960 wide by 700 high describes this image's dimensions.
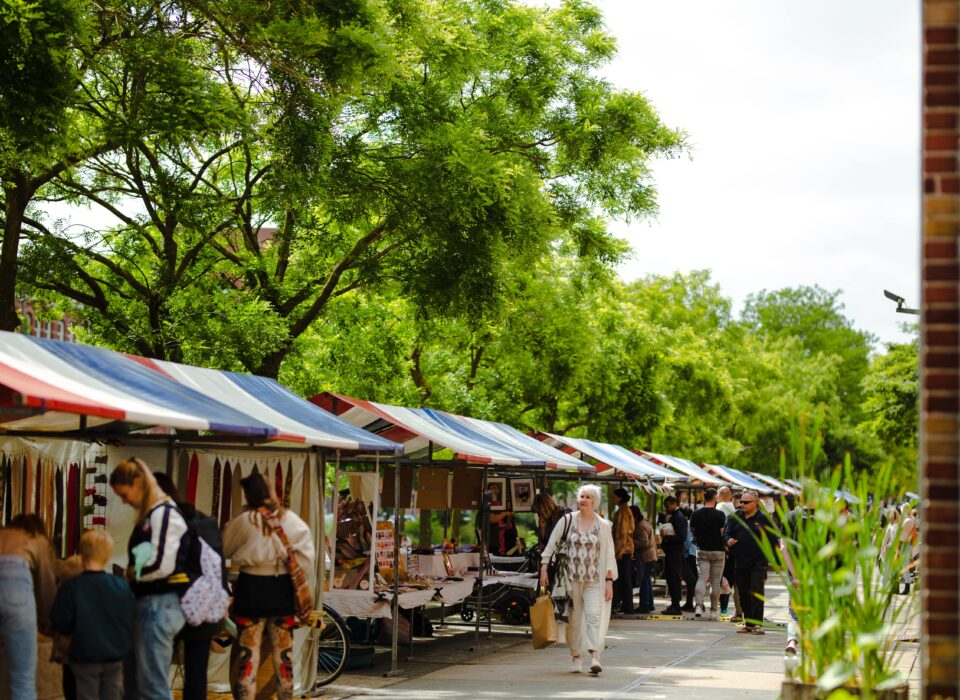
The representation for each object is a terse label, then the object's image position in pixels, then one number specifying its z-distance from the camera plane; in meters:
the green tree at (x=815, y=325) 92.31
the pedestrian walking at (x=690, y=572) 23.19
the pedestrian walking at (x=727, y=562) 20.41
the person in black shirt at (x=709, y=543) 20.56
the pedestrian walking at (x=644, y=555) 22.98
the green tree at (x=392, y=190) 18.55
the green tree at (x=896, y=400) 44.31
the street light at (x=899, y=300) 26.69
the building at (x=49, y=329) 58.07
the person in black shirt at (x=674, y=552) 22.70
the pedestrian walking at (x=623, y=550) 21.70
